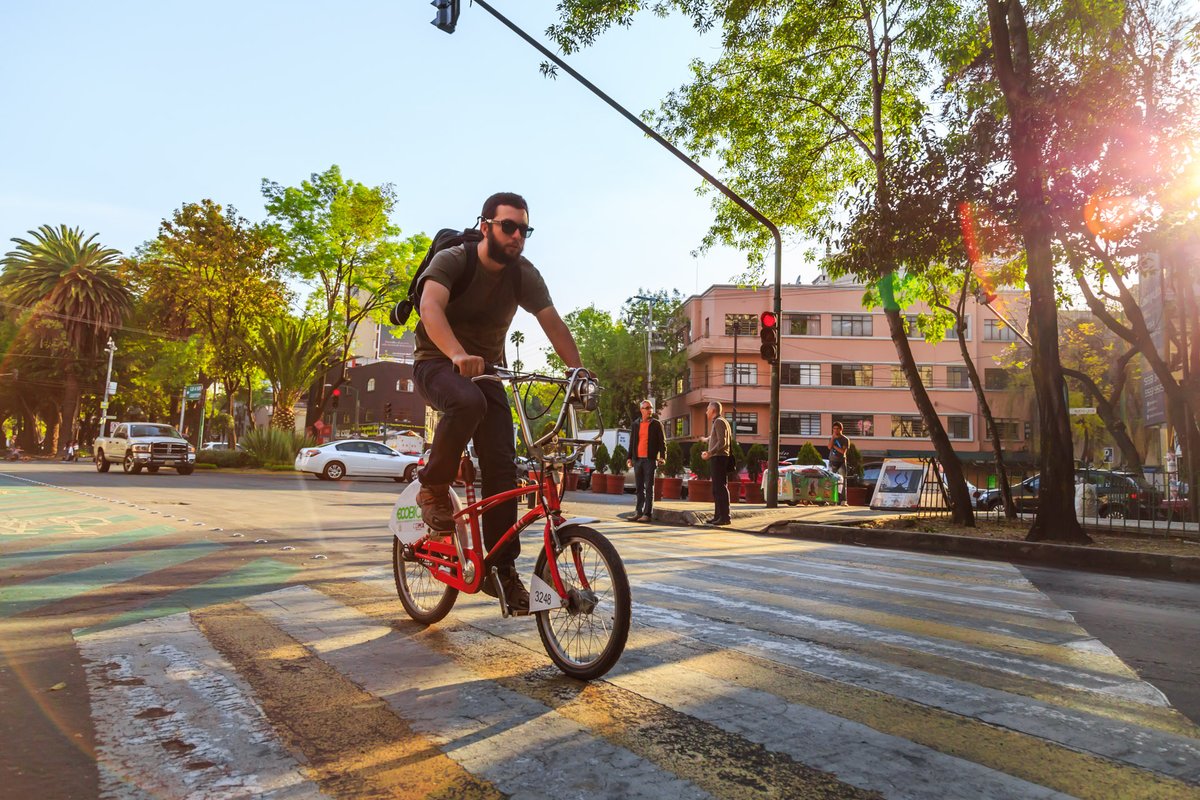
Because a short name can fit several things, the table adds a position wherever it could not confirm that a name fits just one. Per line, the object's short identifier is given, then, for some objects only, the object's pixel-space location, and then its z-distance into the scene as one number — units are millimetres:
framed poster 21198
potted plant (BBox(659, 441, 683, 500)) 23781
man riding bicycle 3857
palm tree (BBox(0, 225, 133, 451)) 55938
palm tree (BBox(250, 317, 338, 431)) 32875
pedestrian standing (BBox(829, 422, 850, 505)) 21594
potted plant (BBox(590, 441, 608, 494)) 27703
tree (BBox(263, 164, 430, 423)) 32781
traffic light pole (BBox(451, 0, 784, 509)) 11711
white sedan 29156
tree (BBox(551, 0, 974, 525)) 14562
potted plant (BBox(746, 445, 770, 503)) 22000
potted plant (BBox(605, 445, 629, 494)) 26656
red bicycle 3342
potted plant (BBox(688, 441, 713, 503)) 21922
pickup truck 28531
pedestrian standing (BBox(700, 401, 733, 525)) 13234
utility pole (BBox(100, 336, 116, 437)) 55894
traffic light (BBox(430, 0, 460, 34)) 11688
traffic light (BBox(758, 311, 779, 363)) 16234
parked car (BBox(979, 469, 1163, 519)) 11827
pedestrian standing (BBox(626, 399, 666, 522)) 14078
